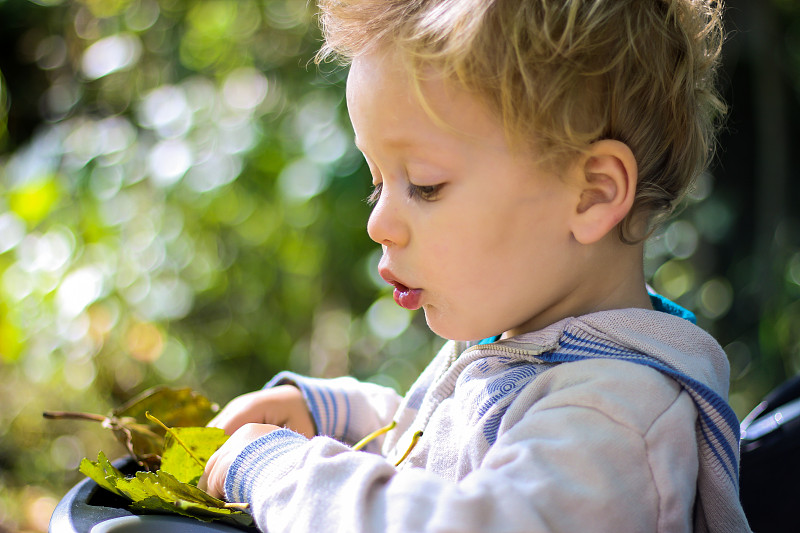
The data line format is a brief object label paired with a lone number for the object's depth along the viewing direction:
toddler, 0.61
